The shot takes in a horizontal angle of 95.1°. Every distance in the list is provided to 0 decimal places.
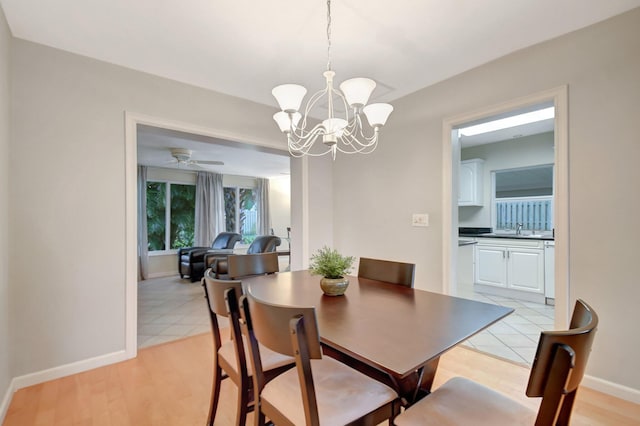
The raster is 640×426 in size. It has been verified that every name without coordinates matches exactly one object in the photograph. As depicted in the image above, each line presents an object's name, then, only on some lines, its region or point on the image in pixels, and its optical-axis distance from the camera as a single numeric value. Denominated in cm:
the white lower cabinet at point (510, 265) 379
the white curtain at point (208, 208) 675
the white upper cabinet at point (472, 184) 502
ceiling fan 487
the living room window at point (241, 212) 764
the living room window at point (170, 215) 629
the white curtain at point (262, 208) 812
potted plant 160
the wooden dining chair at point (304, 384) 93
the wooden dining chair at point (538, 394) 76
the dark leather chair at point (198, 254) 539
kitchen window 466
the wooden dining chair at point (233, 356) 130
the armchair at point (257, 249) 468
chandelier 164
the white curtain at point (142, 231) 574
